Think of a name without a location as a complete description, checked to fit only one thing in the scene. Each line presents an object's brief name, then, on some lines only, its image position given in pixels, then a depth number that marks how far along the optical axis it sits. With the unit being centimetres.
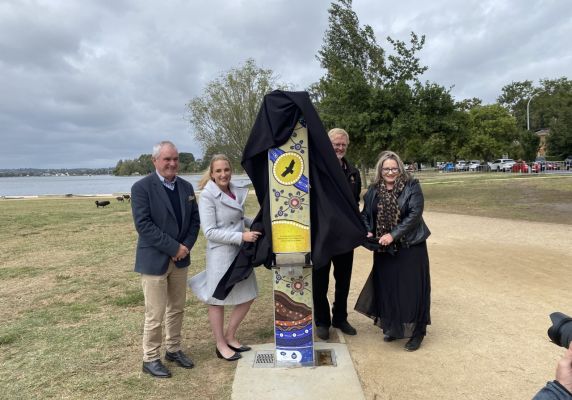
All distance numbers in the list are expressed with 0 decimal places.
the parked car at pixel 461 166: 6804
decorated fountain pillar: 374
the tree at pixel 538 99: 7319
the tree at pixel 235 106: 3828
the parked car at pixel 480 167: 5649
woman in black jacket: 430
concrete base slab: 347
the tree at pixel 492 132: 5719
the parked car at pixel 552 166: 4793
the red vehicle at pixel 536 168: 4322
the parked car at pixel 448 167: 7197
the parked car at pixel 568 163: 4634
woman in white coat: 395
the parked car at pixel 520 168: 4474
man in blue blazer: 379
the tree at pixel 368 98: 2023
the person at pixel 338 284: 460
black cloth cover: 367
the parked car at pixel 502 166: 5151
